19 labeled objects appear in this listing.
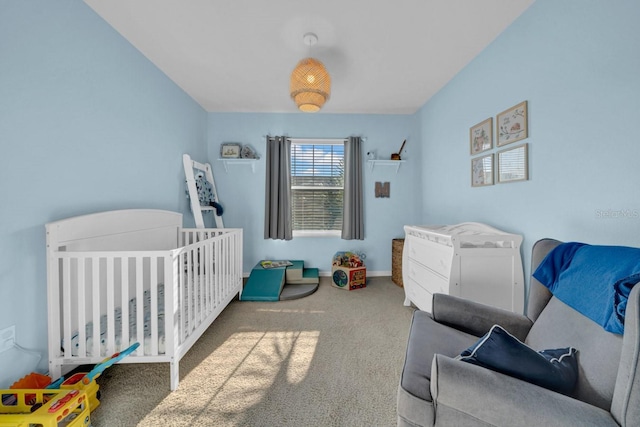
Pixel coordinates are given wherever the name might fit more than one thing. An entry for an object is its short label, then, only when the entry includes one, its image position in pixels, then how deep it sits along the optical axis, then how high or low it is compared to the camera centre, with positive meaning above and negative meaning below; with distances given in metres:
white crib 1.29 -0.53
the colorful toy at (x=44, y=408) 0.91 -0.82
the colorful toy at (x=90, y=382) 1.15 -0.85
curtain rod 3.20 +1.00
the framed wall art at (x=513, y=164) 1.63 +0.35
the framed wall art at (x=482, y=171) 1.96 +0.36
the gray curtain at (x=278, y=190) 3.16 +0.30
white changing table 1.67 -0.41
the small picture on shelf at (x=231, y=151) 3.12 +0.81
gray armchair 0.62 -0.53
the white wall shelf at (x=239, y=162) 3.14 +0.68
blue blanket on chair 0.74 -0.25
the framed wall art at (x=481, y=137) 1.94 +0.65
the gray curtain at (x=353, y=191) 3.19 +0.28
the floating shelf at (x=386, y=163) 3.18 +0.67
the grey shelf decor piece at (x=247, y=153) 3.16 +0.80
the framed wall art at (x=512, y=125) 1.62 +0.63
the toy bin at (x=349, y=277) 2.82 -0.80
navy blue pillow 0.75 -0.50
